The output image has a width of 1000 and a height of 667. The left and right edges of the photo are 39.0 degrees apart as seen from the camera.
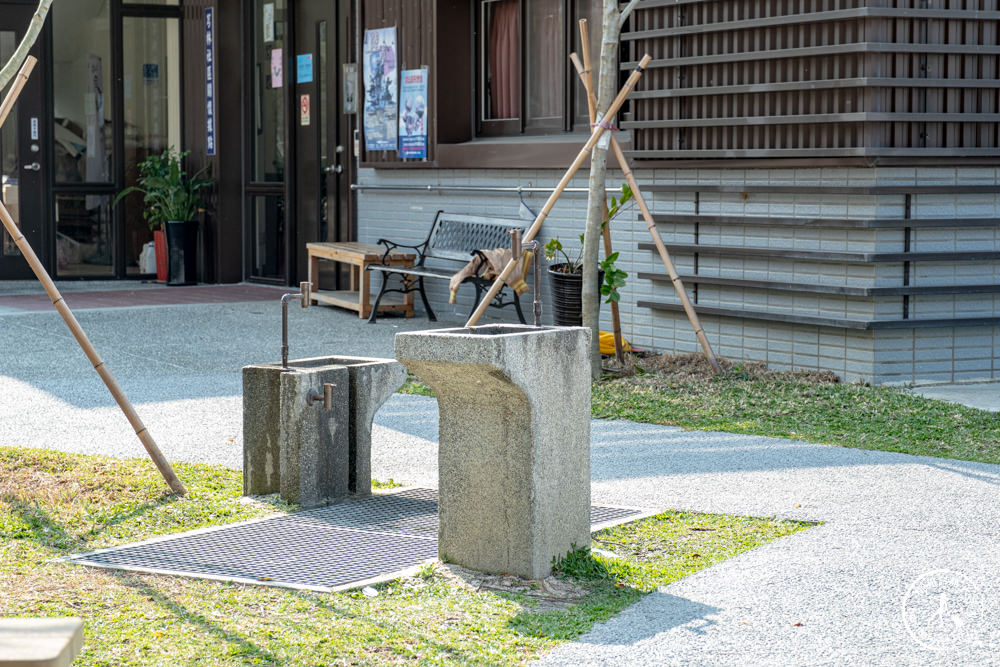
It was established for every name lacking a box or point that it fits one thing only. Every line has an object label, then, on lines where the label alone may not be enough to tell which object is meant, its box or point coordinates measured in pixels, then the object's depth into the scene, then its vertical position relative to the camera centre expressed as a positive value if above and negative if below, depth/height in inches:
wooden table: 486.9 -26.9
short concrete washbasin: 219.5 -36.2
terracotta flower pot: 637.3 -24.3
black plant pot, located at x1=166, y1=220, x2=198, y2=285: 625.9 -22.6
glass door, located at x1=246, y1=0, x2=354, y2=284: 569.3 +26.1
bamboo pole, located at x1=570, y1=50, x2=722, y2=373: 350.9 -12.6
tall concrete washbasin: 173.3 -30.7
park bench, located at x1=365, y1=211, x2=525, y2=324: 462.3 -17.3
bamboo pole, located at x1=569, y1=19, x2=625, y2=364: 347.6 -7.3
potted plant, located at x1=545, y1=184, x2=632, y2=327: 393.4 -24.3
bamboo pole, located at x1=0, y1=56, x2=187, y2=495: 222.2 -23.6
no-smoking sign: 589.3 +36.9
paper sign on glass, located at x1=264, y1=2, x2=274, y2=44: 609.0 +76.1
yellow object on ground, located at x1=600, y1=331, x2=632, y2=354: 392.8 -40.5
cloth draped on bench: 426.3 -21.3
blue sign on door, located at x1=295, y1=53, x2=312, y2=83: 586.2 +53.9
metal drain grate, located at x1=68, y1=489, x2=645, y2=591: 180.2 -47.8
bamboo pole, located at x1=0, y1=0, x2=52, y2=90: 236.8 +25.8
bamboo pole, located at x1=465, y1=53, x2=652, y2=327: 336.8 +9.5
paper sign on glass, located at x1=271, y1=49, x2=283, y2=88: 604.1 +55.0
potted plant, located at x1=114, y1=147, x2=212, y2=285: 622.2 -4.9
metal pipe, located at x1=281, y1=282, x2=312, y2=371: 224.7 -16.8
